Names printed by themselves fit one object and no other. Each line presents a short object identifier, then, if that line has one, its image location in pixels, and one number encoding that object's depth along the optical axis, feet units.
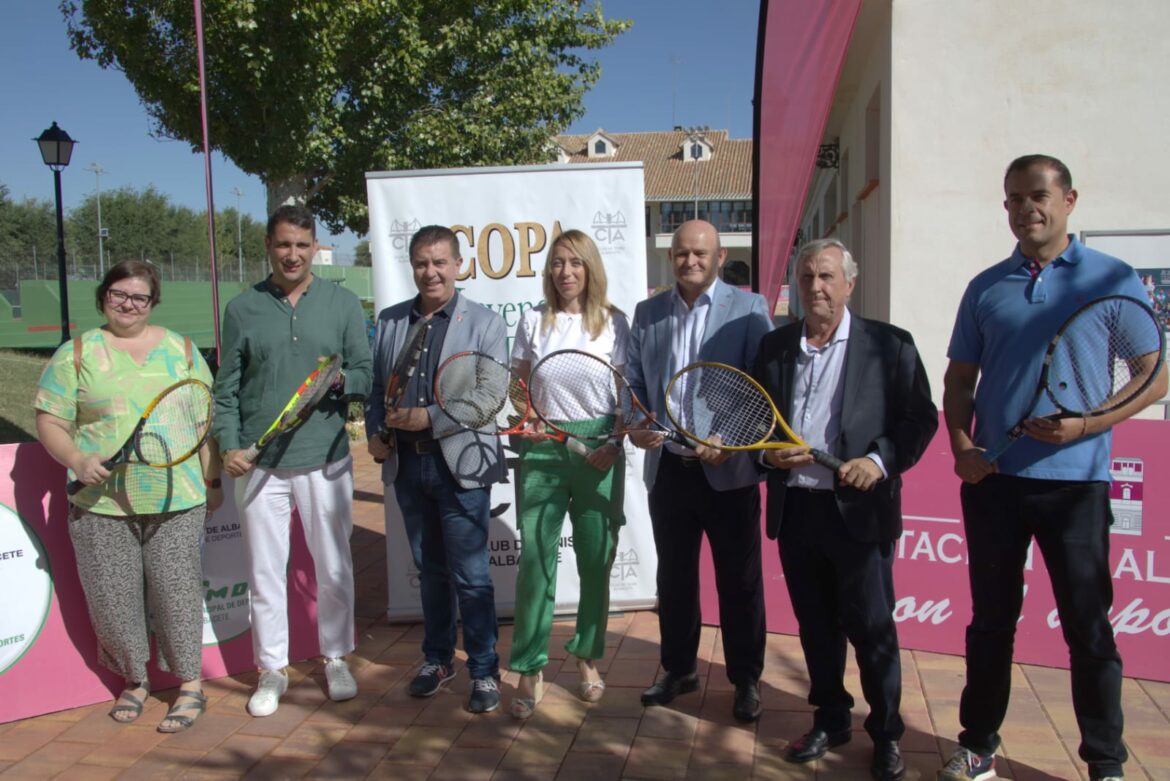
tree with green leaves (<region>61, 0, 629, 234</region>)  44.86
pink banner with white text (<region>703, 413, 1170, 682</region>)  12.06
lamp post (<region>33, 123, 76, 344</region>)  41.75
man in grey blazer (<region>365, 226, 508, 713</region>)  11.62
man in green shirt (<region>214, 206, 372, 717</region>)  11.57
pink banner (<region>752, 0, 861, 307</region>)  16.81
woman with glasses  11.04
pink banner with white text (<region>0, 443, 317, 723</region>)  11.84
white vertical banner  15.02
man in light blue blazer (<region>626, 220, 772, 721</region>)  10.85
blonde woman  11.48
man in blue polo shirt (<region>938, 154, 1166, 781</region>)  8.72
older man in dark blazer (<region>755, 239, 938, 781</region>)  9.48
